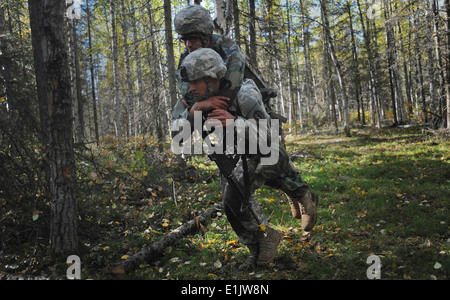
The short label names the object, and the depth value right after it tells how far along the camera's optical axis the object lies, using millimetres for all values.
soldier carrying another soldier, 2984
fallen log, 3571
